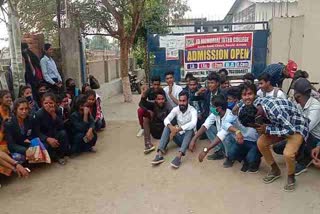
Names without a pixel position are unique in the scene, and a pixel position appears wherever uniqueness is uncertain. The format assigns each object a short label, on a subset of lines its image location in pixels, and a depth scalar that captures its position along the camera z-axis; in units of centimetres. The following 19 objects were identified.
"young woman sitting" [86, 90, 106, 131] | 547
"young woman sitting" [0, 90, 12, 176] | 428
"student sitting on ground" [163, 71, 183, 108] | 571
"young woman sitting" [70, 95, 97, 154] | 505
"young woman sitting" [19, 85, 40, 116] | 526
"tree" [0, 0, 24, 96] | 577
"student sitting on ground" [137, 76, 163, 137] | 560
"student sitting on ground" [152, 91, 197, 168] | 474
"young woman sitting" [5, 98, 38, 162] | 429
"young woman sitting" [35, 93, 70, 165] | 465
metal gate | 734
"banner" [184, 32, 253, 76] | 728
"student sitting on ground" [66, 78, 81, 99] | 678
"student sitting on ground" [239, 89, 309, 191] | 360
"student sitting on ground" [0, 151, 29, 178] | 398
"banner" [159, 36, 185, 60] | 738
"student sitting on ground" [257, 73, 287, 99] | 462
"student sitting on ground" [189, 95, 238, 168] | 438
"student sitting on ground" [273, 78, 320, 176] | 391
